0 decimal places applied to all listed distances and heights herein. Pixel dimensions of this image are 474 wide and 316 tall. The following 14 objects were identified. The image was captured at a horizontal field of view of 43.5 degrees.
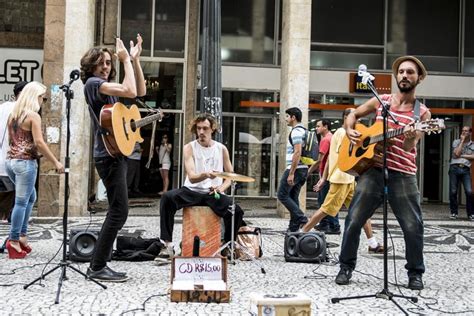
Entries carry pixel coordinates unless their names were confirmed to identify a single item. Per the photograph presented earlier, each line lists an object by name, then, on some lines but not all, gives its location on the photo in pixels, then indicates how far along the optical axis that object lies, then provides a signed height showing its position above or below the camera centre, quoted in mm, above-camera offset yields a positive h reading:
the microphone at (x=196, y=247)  5848 -832
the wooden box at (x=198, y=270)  5023 -910
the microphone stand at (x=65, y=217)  5156 -517
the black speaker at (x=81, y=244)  6457 -921
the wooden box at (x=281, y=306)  3625 -865
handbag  6871 -938
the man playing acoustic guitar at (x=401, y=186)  5438 -177
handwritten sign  5035 -898
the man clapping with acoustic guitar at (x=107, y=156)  5188 +41
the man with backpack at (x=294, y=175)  8531 -155
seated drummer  6395 -242
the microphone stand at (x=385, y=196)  4889 -243
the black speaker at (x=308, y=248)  6754 -940
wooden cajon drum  6199 -709
